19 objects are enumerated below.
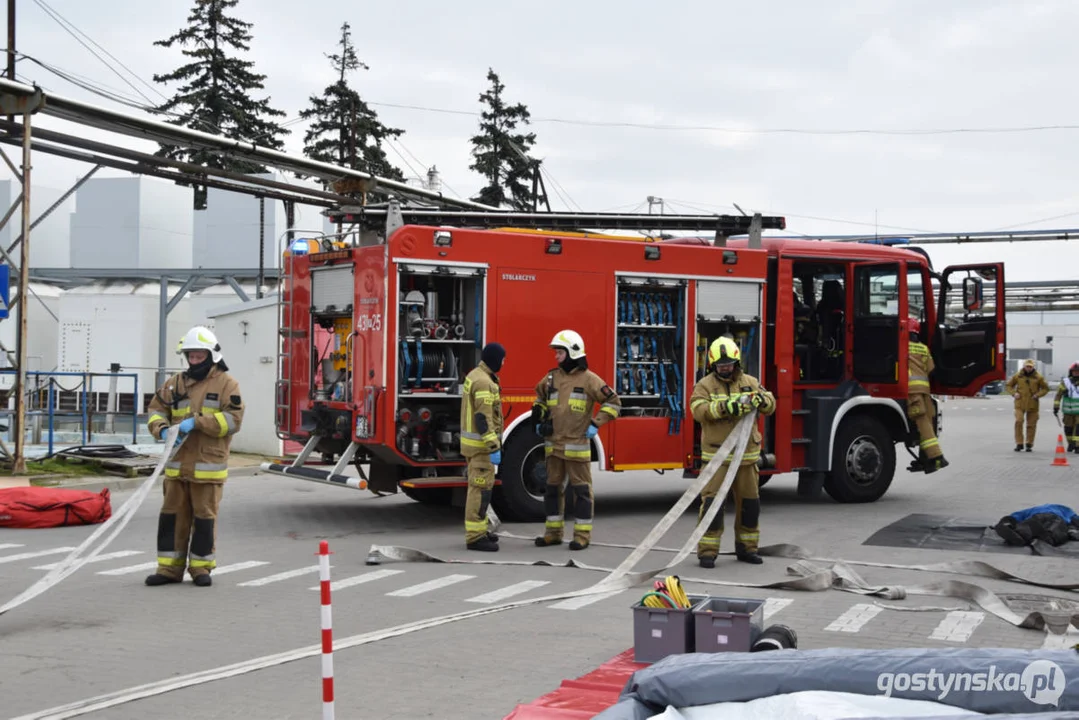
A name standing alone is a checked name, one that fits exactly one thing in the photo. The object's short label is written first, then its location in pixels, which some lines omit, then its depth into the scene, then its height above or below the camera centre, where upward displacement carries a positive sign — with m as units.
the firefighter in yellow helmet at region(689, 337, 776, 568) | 9.55 -0.43
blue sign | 14.25 +0.90
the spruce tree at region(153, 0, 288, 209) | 41.66 +10.30
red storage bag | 11.66 -1.44
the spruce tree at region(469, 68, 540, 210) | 44.53 +8.12
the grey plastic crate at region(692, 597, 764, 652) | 5.94 -1.30
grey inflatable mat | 4.48 -1.22
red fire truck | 11.43 +0.41
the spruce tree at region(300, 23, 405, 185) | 41.75 +8.68
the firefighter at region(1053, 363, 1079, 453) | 22.75 -0.57
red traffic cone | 19.95 -1.37
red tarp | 5.19 -1.52
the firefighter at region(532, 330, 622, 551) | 10.55 -0.48
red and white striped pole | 4.51 -1.07
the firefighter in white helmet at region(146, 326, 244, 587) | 8.81 -0.80
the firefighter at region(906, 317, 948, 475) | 14.18 -0.39
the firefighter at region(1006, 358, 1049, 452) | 23.06 -0.30
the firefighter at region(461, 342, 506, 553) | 10.27 -0.61
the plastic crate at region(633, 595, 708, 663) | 6.09 -1.36
